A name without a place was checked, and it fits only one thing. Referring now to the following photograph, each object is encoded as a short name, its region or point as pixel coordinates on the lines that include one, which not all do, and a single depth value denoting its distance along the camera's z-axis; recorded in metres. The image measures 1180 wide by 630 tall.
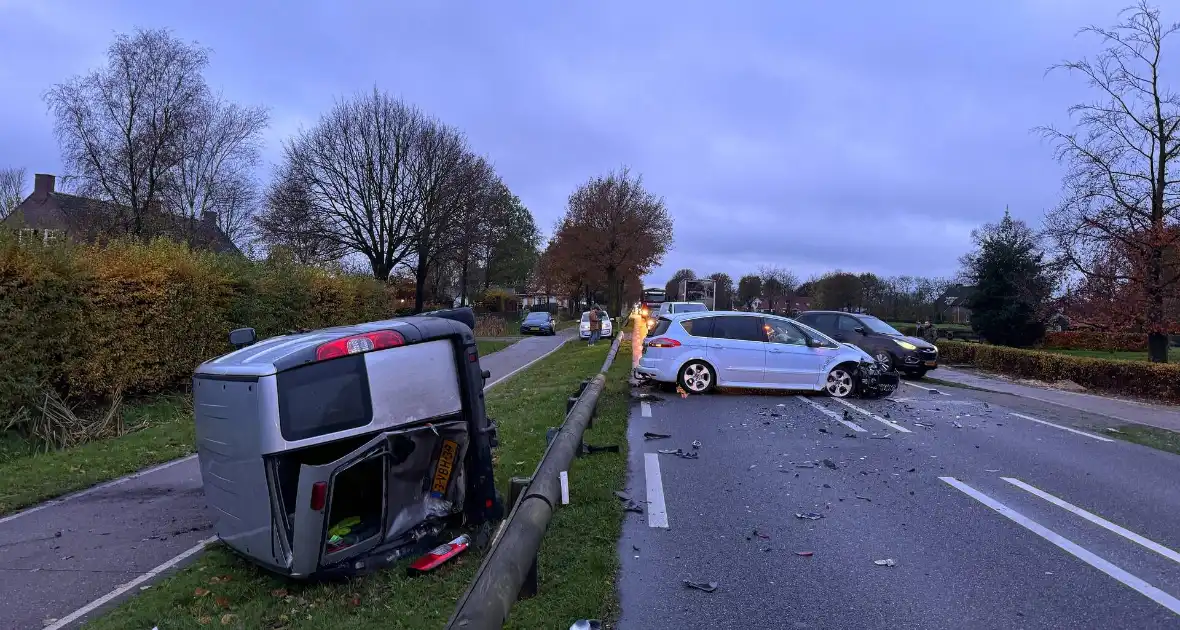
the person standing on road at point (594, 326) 29.16
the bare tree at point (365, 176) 36.03
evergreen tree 32.22
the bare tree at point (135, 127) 27.44
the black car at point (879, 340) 17.39
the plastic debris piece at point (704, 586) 4.29
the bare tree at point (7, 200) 10.59
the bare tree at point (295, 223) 35.28
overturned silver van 3.97
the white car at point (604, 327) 32.16
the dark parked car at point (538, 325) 43.75
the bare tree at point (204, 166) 30.14
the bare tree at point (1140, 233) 18.91
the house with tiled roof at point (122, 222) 26.17
